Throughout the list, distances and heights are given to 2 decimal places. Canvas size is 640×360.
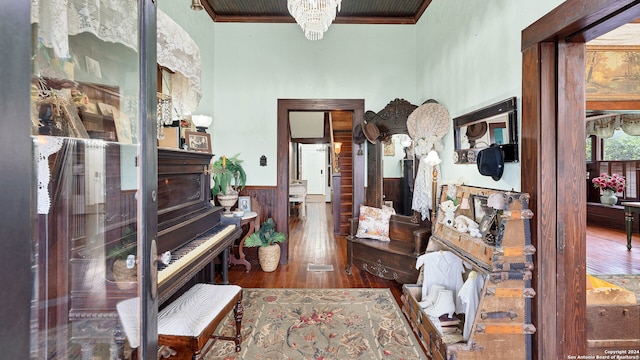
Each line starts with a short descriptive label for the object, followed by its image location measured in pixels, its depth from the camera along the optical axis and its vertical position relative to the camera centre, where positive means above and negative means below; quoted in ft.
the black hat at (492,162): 6.75 +0.40
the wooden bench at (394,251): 9.92 -2.71
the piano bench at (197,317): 5.17 -2.68
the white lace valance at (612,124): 15.95 +3.14
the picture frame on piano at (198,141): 9.53 +1.40
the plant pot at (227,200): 10.23 -0.71
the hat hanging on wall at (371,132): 12.74 +2.12
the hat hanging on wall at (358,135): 13.38 +2.10
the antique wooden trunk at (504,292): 5.50 -2.22
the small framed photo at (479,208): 6.71 -0.71
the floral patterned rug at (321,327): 6.87 -4.12
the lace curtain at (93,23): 3.04 +2.17
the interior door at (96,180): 3.21 +0.02
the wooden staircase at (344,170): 19.70 +0.68
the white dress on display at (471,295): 6.15 -2.64
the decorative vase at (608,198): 18.65 -1.37
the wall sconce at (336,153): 22.01 +2.10
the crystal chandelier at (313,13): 7.38 +4.44
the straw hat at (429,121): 10.05 +2.11
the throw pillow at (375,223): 11.67 -1.83
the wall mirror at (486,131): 6.54 +1.27
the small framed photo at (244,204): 13.01 -1.09
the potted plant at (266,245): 12.23 -2.85
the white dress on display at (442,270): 8.00 -2.65
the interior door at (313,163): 43.47 +2.53
